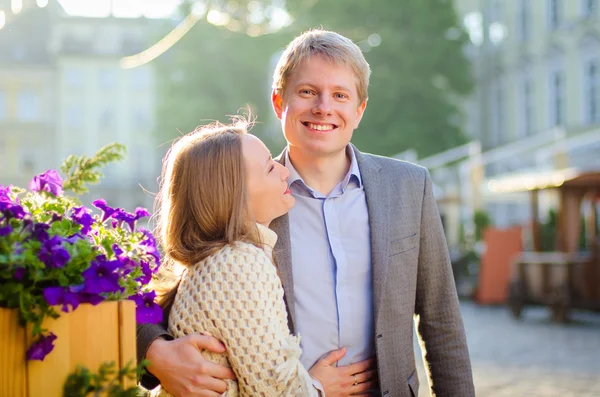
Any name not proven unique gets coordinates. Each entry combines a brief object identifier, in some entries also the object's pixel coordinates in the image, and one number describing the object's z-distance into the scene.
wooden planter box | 2.00
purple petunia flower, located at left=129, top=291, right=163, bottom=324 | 2.41
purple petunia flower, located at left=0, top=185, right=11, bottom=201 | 2.25
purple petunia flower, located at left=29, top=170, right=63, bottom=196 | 2.35
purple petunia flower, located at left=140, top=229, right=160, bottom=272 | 2.38
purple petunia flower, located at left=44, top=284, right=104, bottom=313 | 1.96
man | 3.06
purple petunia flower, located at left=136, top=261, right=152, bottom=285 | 2.43
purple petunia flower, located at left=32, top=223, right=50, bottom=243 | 2.03
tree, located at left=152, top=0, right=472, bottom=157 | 31.17
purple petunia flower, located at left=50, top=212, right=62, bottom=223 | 2.27
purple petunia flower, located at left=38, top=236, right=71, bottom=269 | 1.99
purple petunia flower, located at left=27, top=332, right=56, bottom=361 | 1.99
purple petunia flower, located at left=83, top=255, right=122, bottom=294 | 2.02
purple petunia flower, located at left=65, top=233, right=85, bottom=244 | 2.09
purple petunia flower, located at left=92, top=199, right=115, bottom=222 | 2.57
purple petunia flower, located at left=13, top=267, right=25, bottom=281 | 1.95
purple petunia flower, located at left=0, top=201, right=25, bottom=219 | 2.06
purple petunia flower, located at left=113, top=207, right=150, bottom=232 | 2.50
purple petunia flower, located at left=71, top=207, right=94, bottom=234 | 2.37
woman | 2.61
